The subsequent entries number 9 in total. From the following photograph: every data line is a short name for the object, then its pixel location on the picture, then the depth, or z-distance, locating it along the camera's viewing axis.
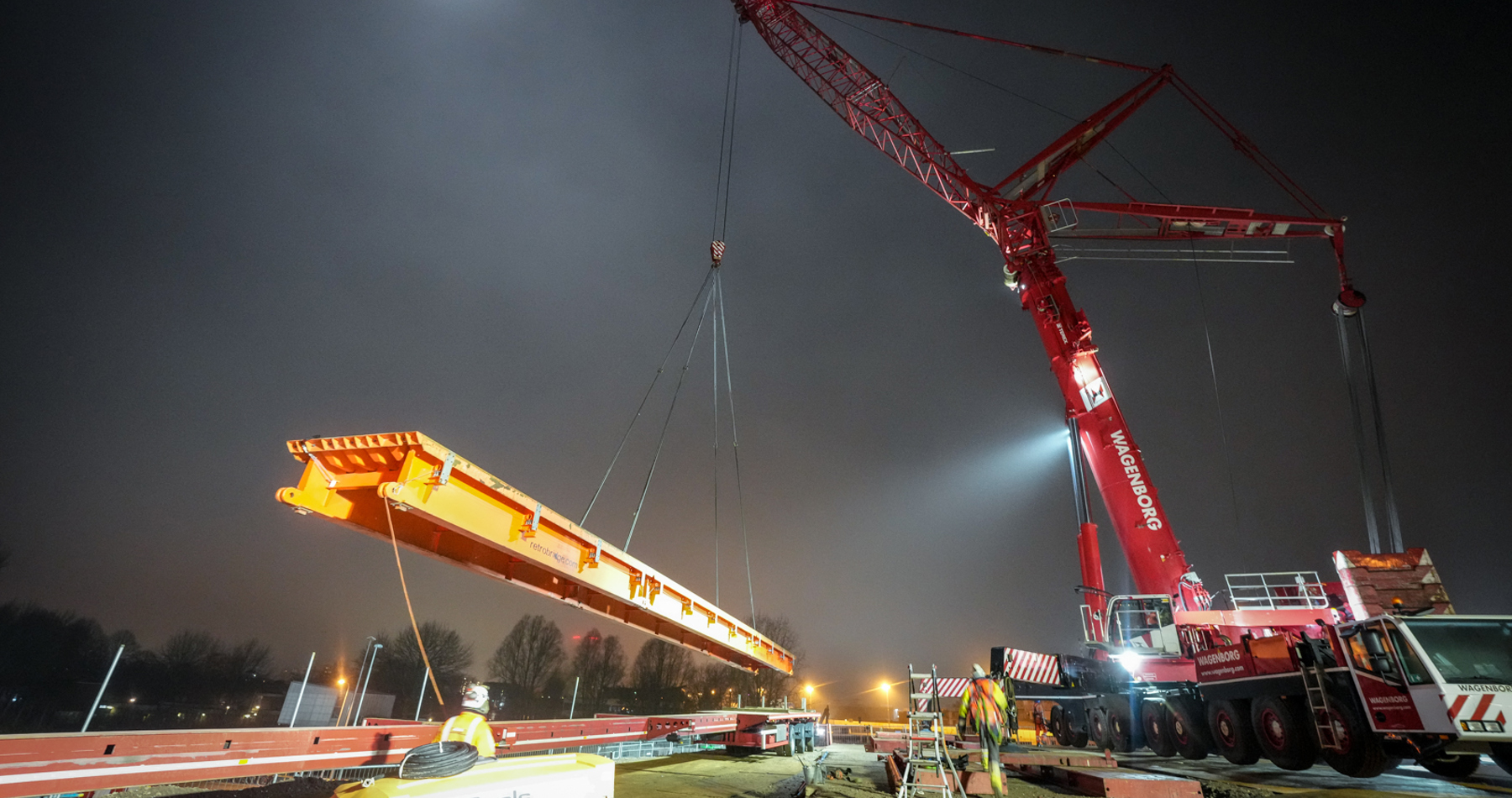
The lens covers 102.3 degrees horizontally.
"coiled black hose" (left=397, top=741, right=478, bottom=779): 3.66
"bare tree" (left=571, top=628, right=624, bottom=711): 62.91
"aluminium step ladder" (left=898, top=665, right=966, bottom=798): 7.18
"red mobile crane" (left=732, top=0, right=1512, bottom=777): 7.68
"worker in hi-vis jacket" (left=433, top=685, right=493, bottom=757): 5.14
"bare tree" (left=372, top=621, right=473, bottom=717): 58.83
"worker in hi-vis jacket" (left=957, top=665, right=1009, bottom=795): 7.26
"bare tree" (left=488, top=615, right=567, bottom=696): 61.38
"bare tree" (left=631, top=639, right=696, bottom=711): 61.28
